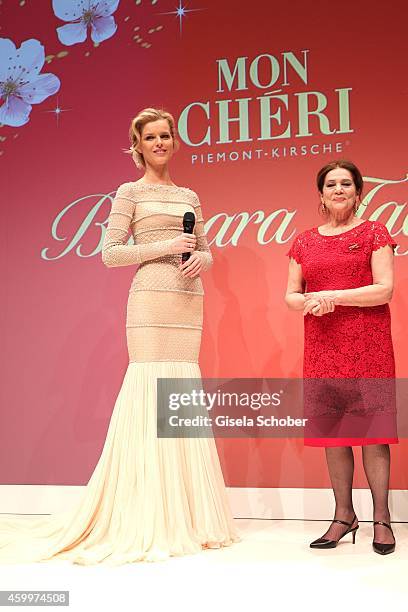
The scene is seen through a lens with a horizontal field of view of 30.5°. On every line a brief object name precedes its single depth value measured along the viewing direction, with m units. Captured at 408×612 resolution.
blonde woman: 3.00
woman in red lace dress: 3.06
